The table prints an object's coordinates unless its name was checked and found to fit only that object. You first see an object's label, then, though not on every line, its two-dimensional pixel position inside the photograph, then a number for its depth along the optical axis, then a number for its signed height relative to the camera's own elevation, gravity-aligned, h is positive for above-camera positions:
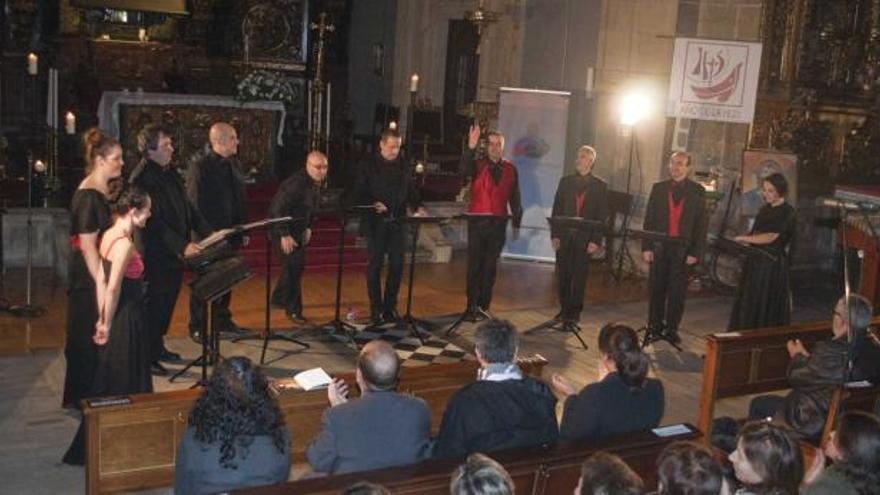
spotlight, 10.95 -0.05
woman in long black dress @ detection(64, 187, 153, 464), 5.53 -1.34
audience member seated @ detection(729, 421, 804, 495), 3.65 -1.22
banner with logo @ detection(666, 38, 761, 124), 9.68 +0.28
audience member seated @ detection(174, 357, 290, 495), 3.66 -1.27
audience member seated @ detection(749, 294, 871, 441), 5.17 -1.34
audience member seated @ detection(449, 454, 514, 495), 3.09 -1.15
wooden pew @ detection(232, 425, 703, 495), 3.78 -1.45
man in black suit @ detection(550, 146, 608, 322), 8.65 -1.12
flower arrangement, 12.16 -0.14
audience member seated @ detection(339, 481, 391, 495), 2.98 -1.16
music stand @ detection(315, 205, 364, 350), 7.93 -1.91
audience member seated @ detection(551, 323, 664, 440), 4.45 -1.28
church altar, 11.62 -0.56
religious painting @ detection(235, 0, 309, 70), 16.00 +0.66
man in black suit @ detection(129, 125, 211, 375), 6.61 -1.02
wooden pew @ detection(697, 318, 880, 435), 6.38 -1.55
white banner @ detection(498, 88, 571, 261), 11.50 -0.62
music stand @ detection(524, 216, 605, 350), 7.97 -1.05
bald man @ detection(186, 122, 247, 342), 7.44 -0.81
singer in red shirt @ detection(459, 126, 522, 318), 8.64 -0.96
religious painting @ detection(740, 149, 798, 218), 10.41 -0.56
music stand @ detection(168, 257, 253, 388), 6.00 -1.21
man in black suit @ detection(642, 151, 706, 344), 8.41 -1.10
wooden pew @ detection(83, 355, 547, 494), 4.83 -1.73
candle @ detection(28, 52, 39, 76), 9.48 -0.04
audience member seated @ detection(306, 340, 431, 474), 3.97 -1.31
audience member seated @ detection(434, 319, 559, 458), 4.11 -1.25
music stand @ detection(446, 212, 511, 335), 7.92 -1.86
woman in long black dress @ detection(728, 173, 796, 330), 7.89 -1.19
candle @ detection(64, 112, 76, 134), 9.75 -0.56
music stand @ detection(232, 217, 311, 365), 6.70 -1.62
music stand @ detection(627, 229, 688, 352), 7.75 -1.02
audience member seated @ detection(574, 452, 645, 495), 3.24 -1.18
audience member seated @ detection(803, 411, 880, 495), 3.84 -1.27
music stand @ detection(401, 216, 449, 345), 7.63 -1.81
